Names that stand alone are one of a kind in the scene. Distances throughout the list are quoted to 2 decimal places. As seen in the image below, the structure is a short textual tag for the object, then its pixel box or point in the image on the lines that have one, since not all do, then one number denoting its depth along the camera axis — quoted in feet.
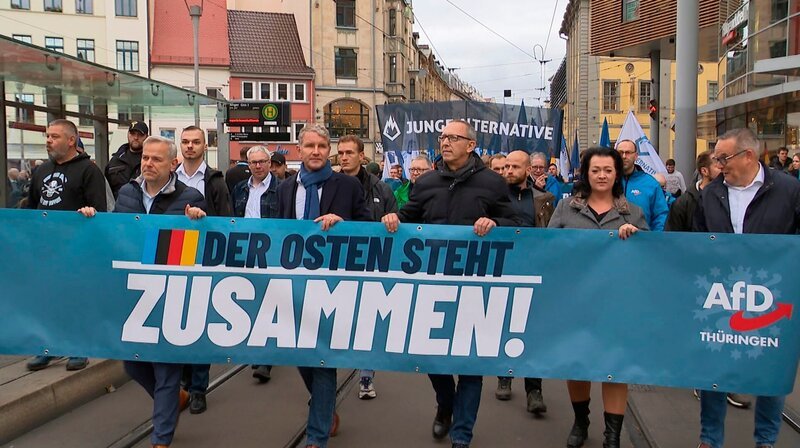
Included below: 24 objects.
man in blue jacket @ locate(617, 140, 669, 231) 19.81
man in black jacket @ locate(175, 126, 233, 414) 18.72
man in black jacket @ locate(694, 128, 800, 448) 13.89
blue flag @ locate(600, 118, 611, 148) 30.09
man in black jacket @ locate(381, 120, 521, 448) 14.62
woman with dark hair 14.47
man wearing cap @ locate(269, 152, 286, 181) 28.09
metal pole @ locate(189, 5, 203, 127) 81.42
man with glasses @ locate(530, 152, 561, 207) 26.14
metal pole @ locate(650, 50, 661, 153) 65.57
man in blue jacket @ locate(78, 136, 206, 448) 14.16
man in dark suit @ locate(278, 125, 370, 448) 14.69
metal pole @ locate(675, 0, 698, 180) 36.63
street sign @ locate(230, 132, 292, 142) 86.00
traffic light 63.67
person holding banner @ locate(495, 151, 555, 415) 19.33
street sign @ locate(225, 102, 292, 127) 89.04
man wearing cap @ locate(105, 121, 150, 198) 24.84
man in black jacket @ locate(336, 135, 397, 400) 19.47
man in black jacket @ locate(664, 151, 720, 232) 15.89
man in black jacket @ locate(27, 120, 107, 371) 18.89
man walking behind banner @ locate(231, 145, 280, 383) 24.07
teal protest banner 13.85
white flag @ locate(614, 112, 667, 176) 29.50
